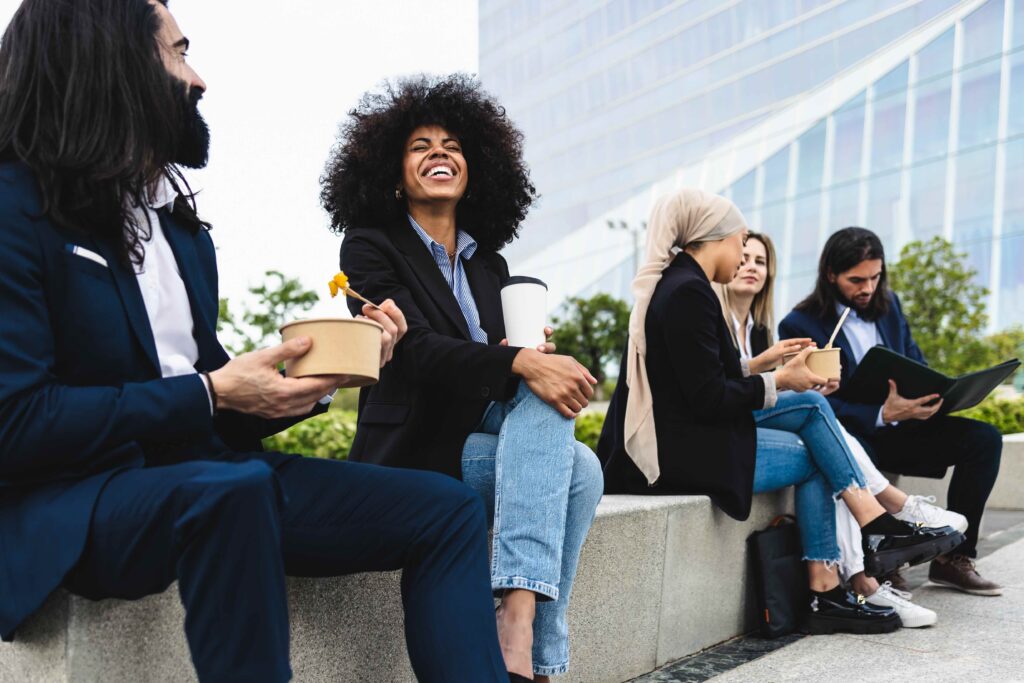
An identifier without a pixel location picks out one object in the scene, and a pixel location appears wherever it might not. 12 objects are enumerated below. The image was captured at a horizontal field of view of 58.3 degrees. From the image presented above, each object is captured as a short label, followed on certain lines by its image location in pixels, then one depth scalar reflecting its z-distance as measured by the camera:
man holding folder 4.14
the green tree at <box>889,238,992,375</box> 13.97
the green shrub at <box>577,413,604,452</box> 7.09
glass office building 22.91
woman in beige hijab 3.25
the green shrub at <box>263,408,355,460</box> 6.41
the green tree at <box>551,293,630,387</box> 23.95
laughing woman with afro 2.18
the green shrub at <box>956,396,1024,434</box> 7.96
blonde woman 3.49
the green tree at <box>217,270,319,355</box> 11.53
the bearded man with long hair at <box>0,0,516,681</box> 1.41
